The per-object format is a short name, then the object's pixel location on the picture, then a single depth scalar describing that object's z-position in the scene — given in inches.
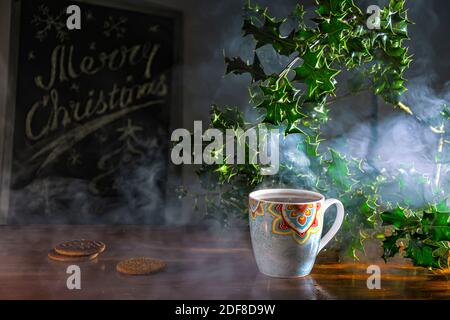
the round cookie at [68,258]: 34.5
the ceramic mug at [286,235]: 31.1
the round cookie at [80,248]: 34.8
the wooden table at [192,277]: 29.4
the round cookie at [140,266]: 31.9
